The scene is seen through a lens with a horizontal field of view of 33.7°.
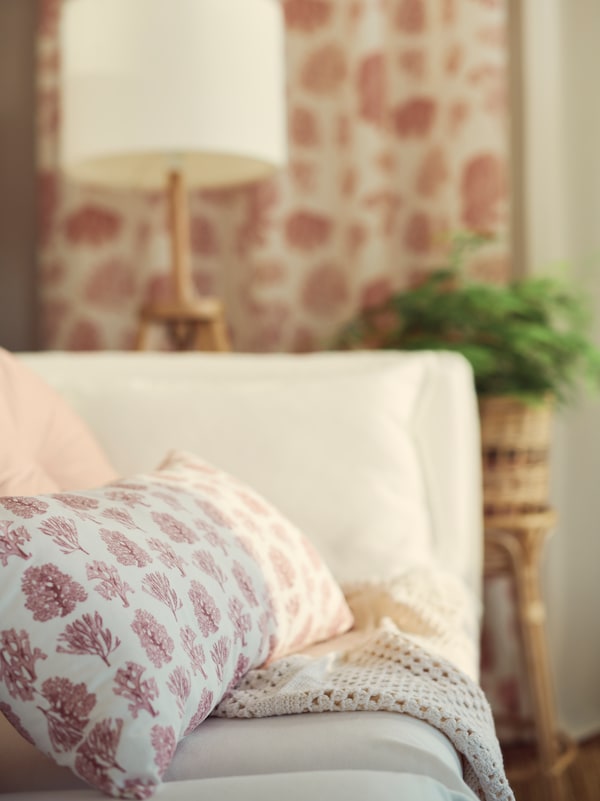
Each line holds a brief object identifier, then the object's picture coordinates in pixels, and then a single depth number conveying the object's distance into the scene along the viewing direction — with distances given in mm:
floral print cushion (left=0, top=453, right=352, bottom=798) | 702
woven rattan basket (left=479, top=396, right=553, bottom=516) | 1884
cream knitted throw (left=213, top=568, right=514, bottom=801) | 838
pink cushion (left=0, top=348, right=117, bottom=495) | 1104
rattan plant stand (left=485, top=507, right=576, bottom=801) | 1938
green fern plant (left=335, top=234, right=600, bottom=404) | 1888
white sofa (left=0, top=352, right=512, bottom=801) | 1392
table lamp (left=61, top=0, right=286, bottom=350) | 1790
